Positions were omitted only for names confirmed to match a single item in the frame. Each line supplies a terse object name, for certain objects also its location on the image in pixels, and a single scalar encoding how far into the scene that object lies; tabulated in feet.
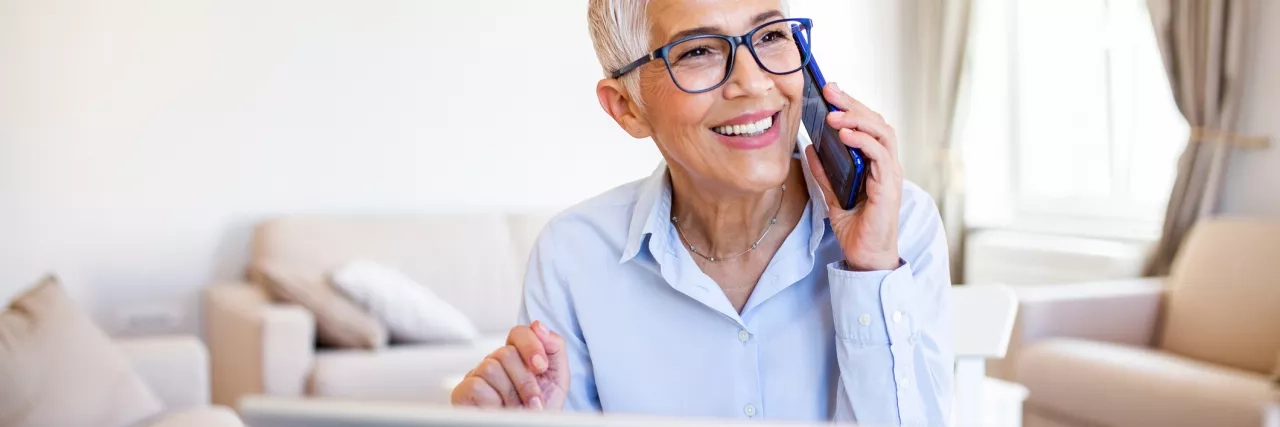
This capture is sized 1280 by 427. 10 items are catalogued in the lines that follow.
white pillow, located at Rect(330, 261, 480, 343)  11.68
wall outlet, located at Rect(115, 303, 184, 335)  13.39
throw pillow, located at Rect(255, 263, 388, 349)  11.44
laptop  1.49
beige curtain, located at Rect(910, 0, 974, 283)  16.52
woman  3.91
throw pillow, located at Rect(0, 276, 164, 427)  6.77
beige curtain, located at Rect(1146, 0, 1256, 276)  11.80
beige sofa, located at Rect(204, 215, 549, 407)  10.92
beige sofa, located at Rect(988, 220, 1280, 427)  9.22
